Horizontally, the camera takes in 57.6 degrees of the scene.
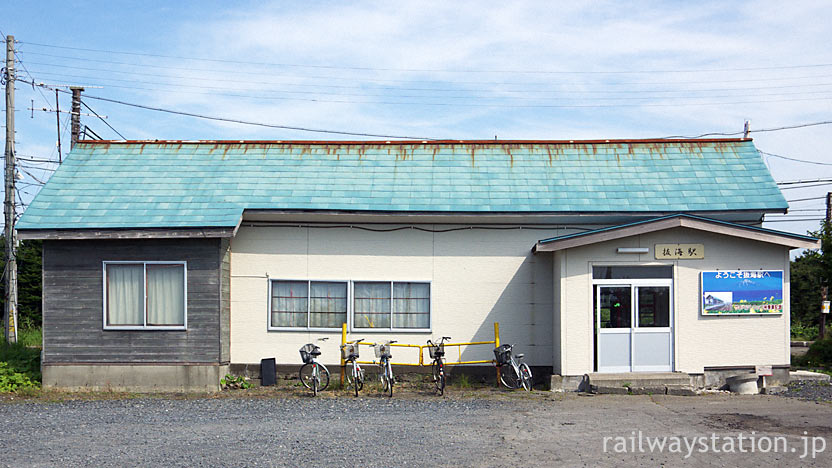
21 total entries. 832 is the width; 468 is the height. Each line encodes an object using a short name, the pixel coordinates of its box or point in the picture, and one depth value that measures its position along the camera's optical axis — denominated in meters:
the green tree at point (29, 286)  29.28
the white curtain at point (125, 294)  14.16
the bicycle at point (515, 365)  13.66
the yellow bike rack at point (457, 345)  14.04
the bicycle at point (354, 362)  13.46
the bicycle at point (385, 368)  13.23
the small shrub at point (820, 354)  18.20
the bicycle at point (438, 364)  13.27
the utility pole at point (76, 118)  20.58
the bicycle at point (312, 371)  13.43
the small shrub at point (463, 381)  14.25
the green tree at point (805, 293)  32.12
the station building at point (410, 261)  13.61
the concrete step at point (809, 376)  14.34
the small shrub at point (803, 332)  30.16
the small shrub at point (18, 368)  14.09
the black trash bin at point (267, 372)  14.27
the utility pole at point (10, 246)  21.09
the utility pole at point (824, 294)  25.53
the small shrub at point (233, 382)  14.11
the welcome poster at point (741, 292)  13.59
